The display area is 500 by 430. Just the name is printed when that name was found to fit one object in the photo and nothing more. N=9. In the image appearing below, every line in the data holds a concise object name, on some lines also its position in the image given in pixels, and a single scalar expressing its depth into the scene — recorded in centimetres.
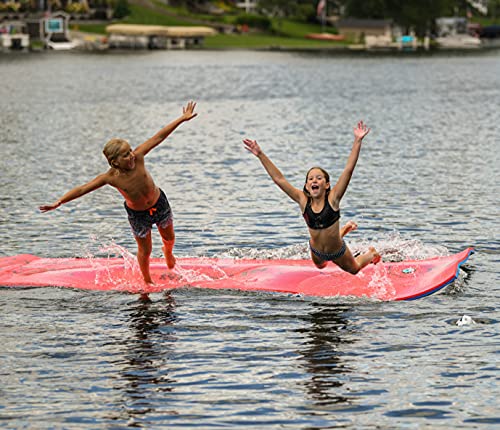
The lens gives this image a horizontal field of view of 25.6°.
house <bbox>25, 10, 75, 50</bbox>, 15750
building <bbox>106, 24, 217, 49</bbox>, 15762
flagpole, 18525
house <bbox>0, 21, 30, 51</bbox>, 15438
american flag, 18094
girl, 1492
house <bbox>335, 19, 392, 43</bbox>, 18100
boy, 1582
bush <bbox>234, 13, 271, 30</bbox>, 17988
